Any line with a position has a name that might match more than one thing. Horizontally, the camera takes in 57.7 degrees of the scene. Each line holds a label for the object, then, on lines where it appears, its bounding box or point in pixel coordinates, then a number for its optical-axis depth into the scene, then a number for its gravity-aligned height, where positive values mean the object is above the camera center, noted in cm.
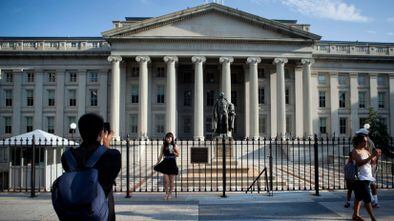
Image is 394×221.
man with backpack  362 -61
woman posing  1175 -149
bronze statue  2102 +10
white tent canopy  1735 -90
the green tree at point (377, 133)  3811 -182
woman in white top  799 -128
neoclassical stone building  4341 +566
